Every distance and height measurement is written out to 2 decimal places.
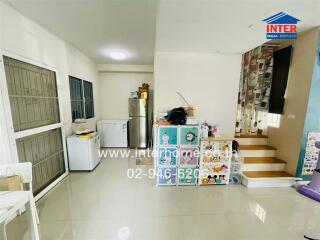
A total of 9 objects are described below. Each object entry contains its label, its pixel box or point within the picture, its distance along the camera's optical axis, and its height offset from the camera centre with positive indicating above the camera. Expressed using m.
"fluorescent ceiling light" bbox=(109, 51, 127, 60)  3.63 +1.17
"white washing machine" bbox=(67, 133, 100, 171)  2.97 -1.04
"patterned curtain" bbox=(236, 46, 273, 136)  3.34 +0.28
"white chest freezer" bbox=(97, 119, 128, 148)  4.59 -0.95
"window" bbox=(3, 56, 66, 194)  1.94 -0.29
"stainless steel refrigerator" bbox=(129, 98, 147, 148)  4.53 -0.66
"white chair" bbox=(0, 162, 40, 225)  1.51 -0.72
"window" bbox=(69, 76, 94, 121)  3.36 +0.07
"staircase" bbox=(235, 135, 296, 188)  2.63 -1.21
